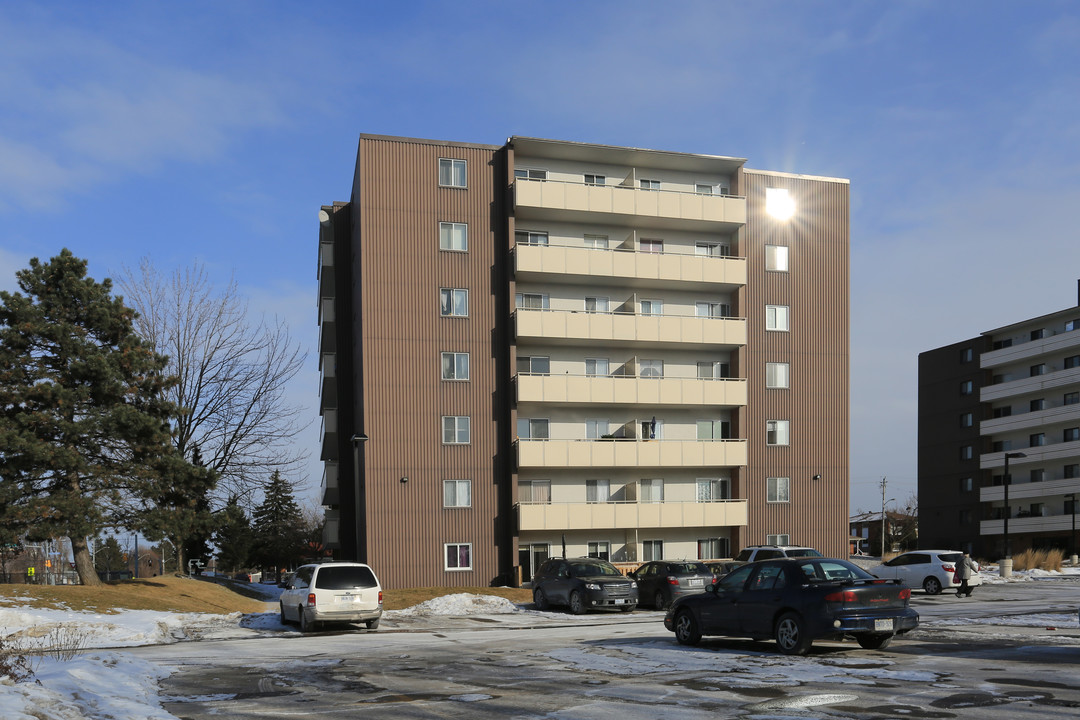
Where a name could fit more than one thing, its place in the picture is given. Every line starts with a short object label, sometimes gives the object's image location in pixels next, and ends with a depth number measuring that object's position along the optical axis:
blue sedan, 14.80
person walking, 32.62
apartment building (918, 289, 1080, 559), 75.25
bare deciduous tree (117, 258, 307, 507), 47.50
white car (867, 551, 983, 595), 33.47
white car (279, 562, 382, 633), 23.17
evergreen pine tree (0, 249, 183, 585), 30.73
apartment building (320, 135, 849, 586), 41.88
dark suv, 27.89
